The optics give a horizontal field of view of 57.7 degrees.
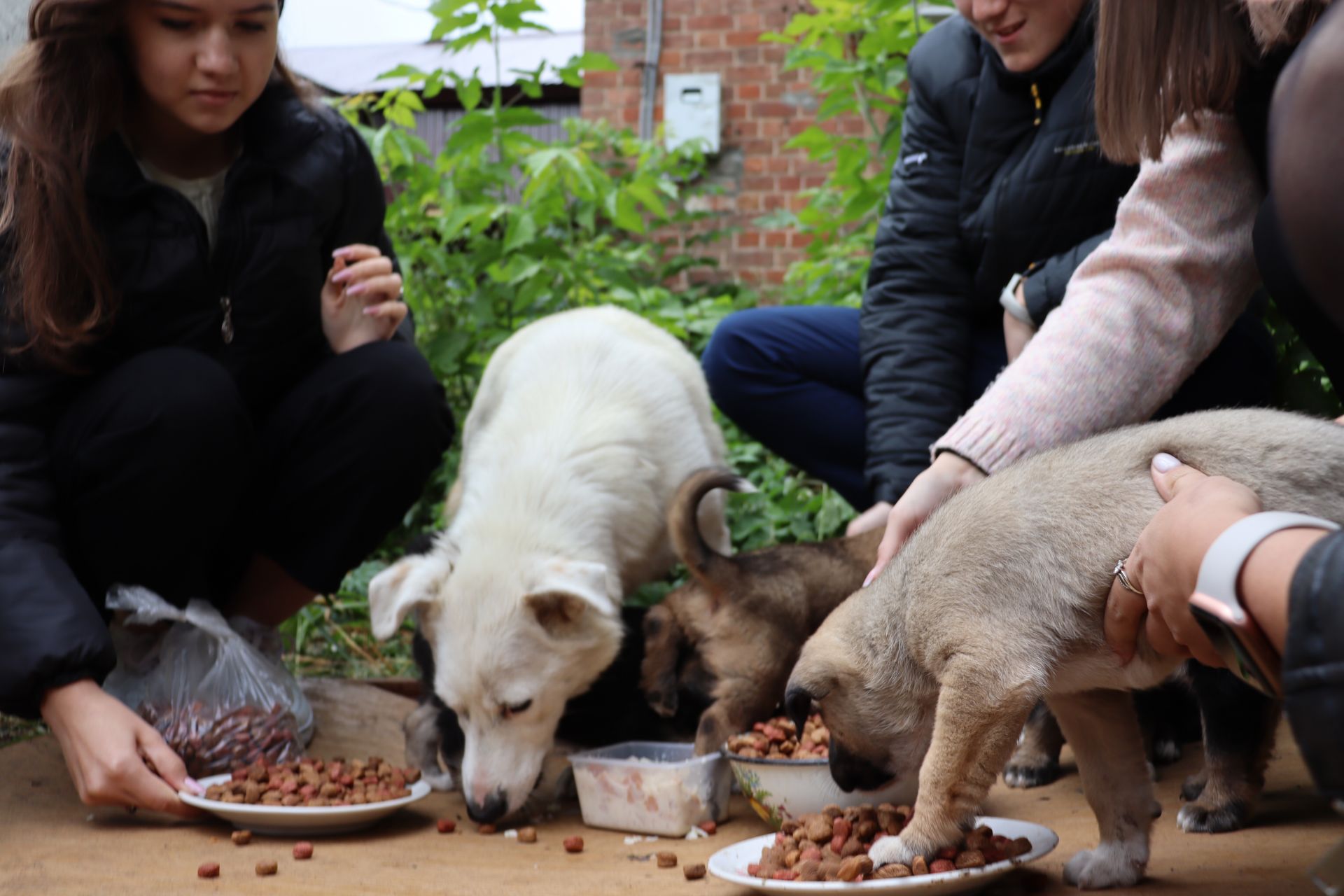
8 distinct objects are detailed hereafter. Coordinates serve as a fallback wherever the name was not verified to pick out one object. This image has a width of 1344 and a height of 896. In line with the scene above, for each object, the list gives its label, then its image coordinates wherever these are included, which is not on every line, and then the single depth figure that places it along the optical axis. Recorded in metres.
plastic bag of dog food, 3.12
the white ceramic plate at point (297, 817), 2.70
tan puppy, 1.90
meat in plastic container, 2.85
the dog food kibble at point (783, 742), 2.73
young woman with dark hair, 2.84
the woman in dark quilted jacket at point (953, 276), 3.16
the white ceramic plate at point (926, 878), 1.89
